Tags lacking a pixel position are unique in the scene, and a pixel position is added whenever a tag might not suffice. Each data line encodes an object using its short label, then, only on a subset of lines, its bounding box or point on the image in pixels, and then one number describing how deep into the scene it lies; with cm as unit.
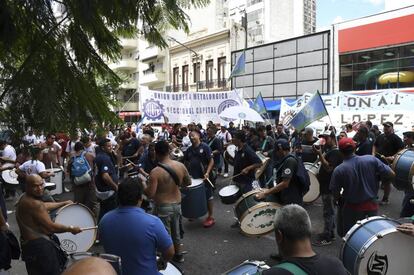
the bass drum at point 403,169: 636
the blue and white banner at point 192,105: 1497
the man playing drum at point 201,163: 764
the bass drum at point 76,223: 549
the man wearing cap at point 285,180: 566
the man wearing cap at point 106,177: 659
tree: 201
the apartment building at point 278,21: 4975
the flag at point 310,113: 977
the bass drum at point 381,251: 378
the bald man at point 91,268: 170
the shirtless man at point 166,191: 532
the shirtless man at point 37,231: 400
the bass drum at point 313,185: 841
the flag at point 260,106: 1550
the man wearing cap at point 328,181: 637
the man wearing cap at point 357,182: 498
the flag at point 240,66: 1849
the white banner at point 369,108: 1416
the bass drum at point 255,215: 559
